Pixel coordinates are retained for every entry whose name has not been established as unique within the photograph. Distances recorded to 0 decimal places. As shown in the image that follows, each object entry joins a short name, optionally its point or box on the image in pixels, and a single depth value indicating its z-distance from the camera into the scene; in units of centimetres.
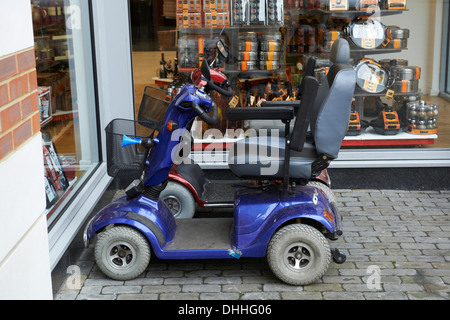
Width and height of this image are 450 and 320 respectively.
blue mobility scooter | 390
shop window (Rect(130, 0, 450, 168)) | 609
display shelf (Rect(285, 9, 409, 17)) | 612
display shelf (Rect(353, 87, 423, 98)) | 625
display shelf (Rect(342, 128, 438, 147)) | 618
